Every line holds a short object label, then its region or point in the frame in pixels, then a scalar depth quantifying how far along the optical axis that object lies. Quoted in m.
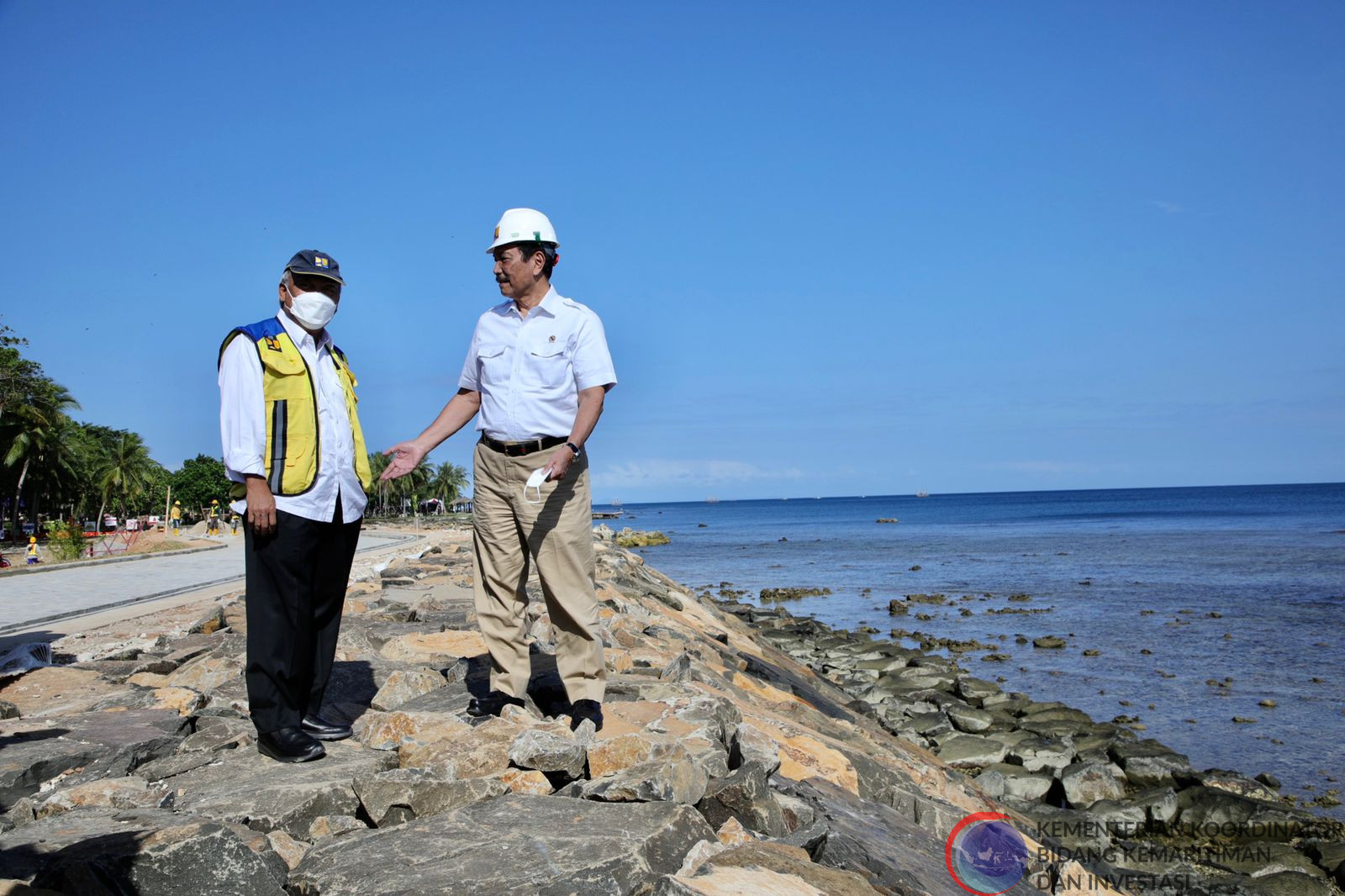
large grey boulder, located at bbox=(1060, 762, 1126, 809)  7.87
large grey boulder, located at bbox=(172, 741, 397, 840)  2.85
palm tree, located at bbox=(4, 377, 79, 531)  36.38
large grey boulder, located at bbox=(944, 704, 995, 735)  10.09
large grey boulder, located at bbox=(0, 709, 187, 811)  3.15
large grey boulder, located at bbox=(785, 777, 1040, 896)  3.19
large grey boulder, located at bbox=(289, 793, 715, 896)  2.37
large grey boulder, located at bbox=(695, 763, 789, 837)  3.11
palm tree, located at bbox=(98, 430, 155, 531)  62.09
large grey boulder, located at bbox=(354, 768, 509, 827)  2.91
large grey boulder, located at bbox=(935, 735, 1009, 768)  8.88
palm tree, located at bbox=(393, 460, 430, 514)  98.27
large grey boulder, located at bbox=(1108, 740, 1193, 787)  8.07
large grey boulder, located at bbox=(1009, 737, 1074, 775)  8.61
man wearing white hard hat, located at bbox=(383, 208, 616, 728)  3.63
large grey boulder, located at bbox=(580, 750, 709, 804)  2.96
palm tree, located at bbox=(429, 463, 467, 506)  116.69
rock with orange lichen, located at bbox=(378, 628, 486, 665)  5.57
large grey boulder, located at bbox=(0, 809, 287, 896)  2.21
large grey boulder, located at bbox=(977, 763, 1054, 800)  7.99
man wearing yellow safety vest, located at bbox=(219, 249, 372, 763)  3.35
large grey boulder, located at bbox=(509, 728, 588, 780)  3.13
